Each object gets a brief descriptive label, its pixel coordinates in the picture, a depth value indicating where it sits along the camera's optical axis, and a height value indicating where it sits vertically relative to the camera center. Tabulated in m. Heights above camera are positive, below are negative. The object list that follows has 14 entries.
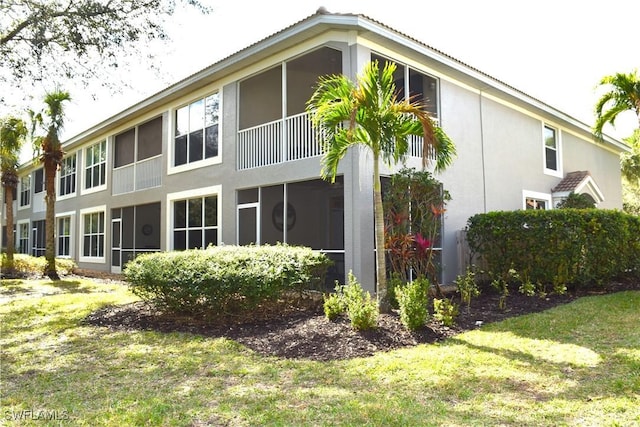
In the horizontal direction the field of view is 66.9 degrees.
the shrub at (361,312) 7.41 -1.08
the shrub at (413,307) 7.38 -0.99
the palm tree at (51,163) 17.55 +3.04
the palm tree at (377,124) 7.91 +1.98
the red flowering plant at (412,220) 10.01 +0.47
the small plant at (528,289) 10.40 -1.04
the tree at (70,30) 9.58 +4.40
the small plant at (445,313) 7.88 -1.18
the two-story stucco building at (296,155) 10.86 +2.73
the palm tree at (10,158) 18.64 +3.82
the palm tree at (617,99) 12.30 +3.78
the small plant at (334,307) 8.29 -1.11
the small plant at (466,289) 9.41 -0.96
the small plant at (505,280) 10.55 -0.90
